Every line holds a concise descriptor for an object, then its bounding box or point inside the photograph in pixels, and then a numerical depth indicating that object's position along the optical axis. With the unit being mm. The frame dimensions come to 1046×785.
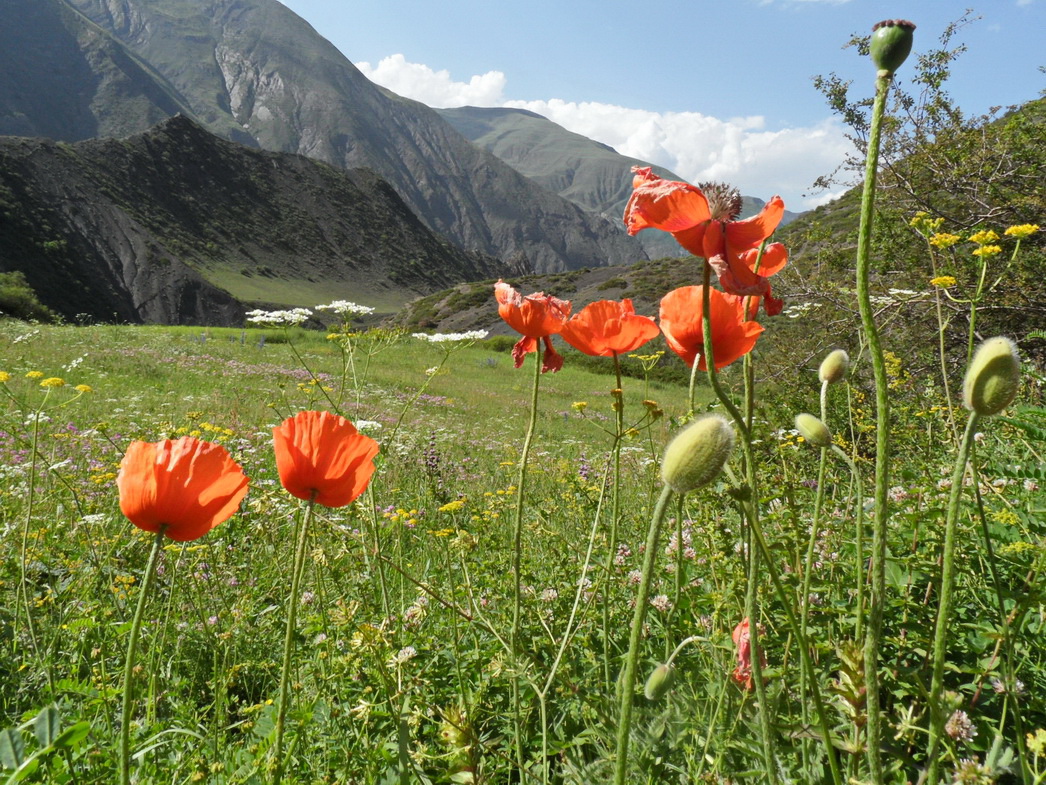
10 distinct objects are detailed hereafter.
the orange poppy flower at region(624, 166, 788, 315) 444
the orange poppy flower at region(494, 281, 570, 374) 617
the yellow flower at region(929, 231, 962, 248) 927
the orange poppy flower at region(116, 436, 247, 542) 426
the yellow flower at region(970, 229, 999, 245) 882
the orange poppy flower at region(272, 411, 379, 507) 467
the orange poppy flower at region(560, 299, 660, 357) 591
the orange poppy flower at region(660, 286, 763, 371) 508
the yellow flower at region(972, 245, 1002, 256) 772
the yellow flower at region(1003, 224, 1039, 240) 948
